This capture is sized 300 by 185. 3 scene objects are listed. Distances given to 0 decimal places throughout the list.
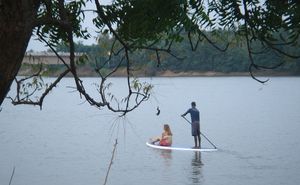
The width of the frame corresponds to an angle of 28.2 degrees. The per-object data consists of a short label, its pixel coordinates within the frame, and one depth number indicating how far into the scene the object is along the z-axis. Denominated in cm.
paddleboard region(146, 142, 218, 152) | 2750
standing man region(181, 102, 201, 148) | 2436
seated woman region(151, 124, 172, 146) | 2684
